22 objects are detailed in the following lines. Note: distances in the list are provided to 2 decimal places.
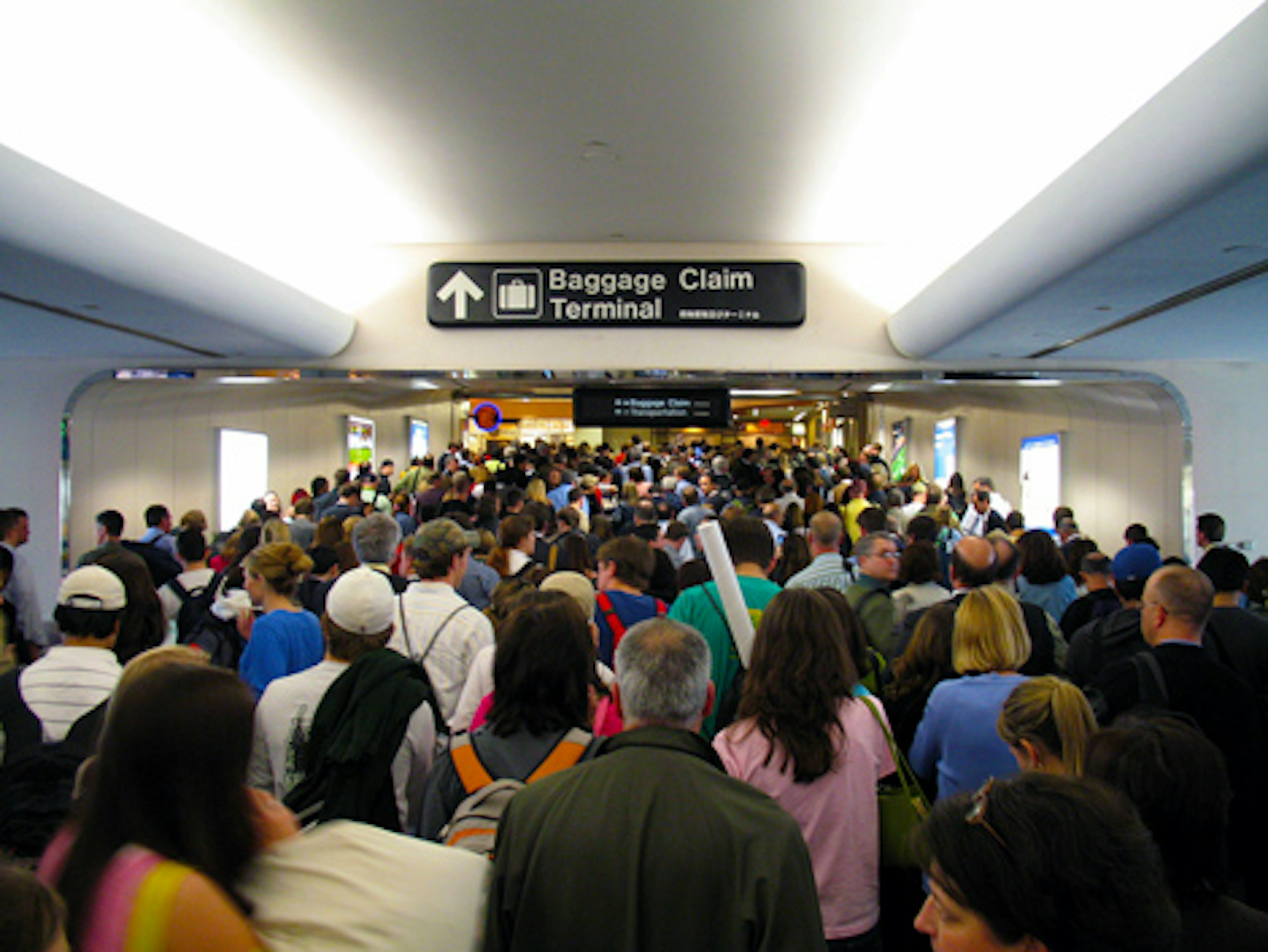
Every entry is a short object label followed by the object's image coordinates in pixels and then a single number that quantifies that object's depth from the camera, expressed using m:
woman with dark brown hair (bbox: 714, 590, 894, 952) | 2.35
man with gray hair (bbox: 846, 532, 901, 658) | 4.02
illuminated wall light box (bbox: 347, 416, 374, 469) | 15.09
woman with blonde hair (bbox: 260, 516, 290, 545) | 5.26
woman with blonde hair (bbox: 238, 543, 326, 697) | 3.51
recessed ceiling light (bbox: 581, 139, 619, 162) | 5.26
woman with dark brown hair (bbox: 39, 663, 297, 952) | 1.22
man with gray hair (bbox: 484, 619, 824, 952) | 1.62
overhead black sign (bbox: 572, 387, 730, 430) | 8.56
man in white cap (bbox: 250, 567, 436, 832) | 2.47
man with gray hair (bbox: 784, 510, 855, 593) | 4.76
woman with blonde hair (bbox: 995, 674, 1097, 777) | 2.24
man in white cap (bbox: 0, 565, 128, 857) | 2.64
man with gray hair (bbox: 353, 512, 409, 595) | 4.66
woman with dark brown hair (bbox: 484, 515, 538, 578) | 5.68
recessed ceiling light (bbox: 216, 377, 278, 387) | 8.11
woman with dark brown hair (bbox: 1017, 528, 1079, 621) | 5.14
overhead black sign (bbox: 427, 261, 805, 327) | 7.44
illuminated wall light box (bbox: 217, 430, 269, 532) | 11.27
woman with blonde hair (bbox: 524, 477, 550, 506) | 8.74
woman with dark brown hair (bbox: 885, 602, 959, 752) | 3.29
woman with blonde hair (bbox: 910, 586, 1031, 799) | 2.73
